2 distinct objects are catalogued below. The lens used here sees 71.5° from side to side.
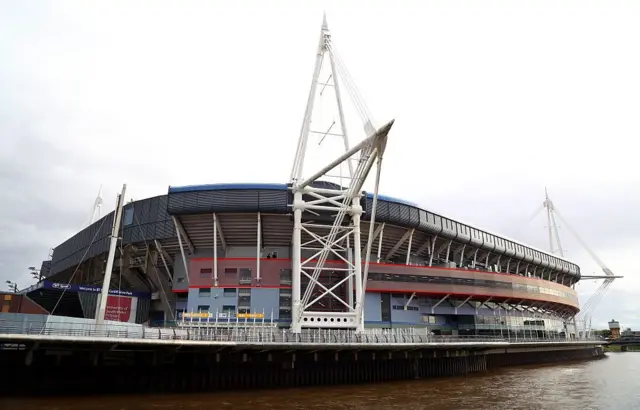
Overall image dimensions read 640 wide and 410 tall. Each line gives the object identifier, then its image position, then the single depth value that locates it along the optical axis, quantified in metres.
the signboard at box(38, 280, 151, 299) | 56.47
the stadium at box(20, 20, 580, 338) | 50.06
